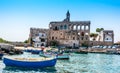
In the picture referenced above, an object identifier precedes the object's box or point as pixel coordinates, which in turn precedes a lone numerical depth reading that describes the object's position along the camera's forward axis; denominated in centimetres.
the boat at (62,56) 2449
